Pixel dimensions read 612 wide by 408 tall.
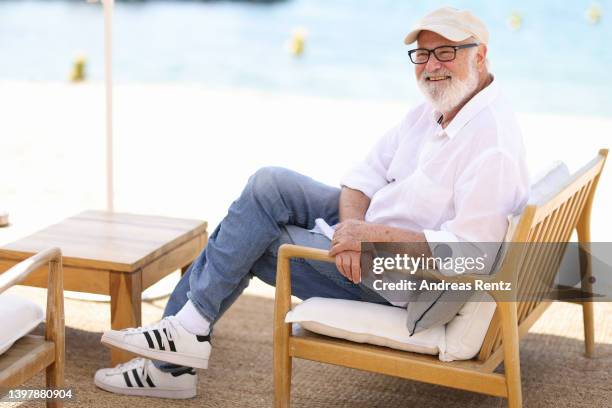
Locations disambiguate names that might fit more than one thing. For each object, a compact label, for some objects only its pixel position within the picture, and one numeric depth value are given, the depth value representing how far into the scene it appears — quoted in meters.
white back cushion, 5.18
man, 5.29
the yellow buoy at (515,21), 49.44
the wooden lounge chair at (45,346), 4.86
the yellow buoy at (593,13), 47.78
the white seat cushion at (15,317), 4.96
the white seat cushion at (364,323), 5.31
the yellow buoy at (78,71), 27.48
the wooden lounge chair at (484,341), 5.02
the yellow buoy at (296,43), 49.04
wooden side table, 6.35
